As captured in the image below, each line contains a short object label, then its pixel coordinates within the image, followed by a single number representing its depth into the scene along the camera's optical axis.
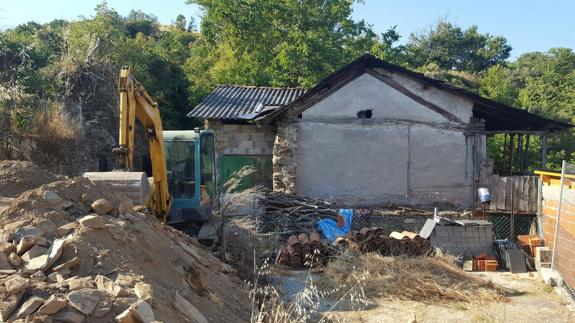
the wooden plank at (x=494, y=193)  12.50
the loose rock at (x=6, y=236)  4.60
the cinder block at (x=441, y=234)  10.54
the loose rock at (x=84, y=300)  3.69
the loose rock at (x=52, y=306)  3.59
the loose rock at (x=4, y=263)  4.19
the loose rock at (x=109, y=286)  3.99
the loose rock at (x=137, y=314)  3.69
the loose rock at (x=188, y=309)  4.39
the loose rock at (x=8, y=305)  3.57
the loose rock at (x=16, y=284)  3.78
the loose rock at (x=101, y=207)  5.45
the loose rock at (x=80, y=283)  3.98
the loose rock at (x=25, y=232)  4.63
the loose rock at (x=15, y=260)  4.29
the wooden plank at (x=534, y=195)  11.49
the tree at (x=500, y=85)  29.07
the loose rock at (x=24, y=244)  4.46
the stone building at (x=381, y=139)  14.13
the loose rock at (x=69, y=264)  4.25
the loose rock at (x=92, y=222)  4.89
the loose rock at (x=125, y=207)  5.78
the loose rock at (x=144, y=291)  4.05
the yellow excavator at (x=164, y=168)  7.18
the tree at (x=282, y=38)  23.31
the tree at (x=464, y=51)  44.88
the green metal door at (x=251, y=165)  15.83
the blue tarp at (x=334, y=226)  11.48
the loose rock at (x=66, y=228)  4.80
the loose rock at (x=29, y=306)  3.57
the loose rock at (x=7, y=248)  4.40
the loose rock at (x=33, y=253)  4.38
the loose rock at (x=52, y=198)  5.30
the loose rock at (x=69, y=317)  3.60
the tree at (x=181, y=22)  62.44
